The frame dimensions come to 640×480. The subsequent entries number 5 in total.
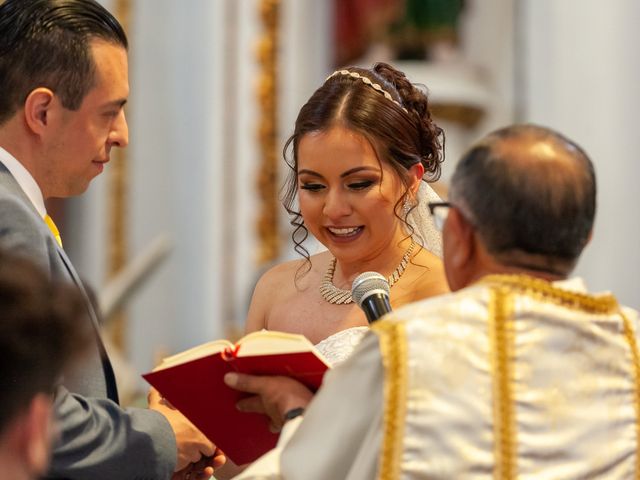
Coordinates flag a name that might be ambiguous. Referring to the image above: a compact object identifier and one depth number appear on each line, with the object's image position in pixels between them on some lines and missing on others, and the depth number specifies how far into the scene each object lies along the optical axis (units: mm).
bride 5752
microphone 4865
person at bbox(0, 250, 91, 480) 3124
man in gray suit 4959
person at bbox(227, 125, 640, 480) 4161
